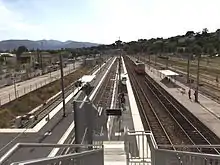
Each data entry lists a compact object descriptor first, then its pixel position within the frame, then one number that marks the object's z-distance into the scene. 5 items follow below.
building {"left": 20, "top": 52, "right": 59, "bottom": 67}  78.78
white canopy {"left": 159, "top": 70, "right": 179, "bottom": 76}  39.14
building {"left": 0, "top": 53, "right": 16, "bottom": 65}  80.89
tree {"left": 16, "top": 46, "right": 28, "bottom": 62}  115.16
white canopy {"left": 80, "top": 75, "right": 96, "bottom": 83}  31.86
